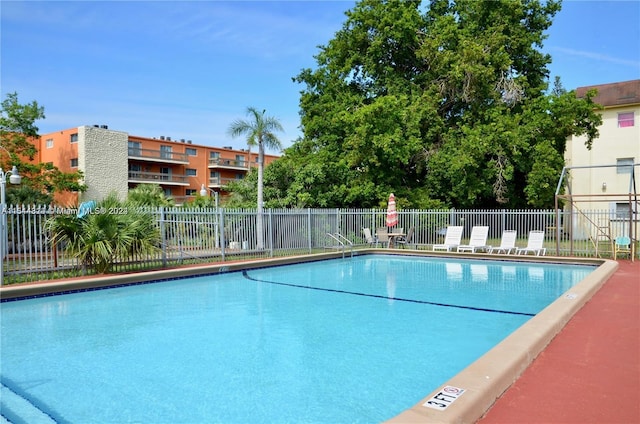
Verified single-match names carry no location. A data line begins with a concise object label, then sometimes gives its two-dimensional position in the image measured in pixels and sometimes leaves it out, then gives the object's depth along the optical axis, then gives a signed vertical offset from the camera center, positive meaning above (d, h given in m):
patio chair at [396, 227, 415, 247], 20.45 -1.54
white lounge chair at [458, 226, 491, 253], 18.11 -1.40
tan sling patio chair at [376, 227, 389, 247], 20.22 -1.30
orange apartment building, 37.66 +4.91
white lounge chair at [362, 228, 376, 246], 20.42 -1.36
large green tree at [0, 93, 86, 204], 27.64 +4.81
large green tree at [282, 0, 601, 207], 21.86 +4.93
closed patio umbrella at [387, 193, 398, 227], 19.88 -0.26
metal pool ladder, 18.50 -1.43
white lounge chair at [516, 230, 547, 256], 16.81 -1.44
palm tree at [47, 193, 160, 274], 11.05 -0.61
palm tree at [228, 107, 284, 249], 19.75 +3.57
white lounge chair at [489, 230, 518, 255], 17.47 -1.48
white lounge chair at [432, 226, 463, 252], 18.88 -1.35
